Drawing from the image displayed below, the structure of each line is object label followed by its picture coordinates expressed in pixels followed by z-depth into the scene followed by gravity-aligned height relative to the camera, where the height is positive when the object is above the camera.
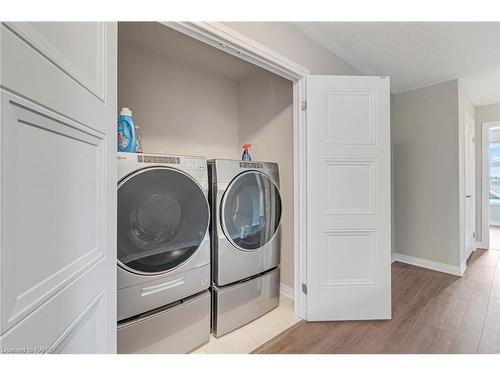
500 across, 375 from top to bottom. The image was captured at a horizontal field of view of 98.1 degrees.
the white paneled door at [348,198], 1.65 -0.06
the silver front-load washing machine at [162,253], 1.13 -0.37
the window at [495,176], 4.91 +0.35
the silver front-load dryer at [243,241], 1.53 -0.39
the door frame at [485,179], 3.32 +0.18
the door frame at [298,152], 1.51 +0.30
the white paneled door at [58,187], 0.42 +0.01
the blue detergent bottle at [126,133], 1.22 +0.32
